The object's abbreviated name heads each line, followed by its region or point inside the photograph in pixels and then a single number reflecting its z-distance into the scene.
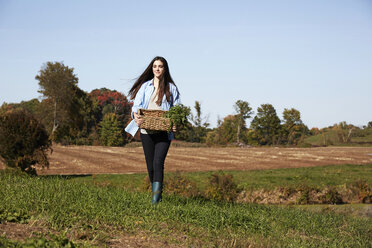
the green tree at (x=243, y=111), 71.62
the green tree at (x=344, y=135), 72.44
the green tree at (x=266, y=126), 70.12
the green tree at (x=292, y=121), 74.19
